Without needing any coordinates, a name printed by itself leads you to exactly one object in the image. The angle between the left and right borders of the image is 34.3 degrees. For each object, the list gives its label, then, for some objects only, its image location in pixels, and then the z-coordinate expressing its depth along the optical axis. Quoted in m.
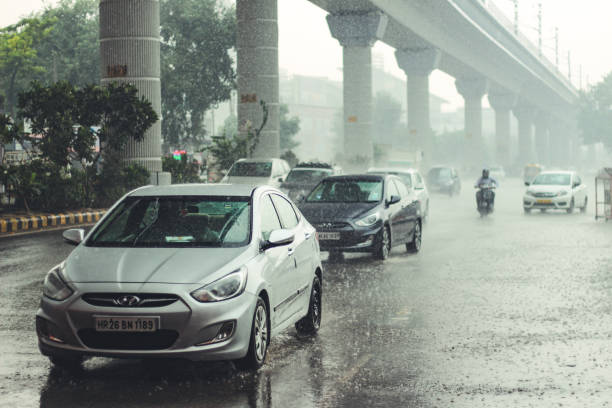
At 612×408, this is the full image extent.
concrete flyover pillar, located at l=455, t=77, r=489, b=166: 73.00
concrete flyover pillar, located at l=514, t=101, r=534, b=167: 103.31
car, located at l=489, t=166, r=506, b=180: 77.19
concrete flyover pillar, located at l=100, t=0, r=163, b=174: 26.86
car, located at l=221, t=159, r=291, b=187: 28.19
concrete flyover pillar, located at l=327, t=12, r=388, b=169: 43.72
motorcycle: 28.52
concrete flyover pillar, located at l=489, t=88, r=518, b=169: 87.75
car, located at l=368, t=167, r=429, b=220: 25.47
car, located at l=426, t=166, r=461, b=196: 45.88
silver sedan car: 6.61
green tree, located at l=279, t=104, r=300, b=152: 80.12
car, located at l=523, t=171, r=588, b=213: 30.56
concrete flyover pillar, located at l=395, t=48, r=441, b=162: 55.22
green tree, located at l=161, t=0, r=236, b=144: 51.53
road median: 21.02
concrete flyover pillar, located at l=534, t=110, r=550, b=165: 117.49
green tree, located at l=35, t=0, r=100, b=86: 58.12
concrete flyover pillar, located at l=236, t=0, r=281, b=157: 36.59
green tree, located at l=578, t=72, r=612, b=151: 104.81
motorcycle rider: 28.69
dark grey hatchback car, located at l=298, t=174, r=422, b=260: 15.13
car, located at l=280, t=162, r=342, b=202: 26.52
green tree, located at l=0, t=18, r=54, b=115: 56.09
